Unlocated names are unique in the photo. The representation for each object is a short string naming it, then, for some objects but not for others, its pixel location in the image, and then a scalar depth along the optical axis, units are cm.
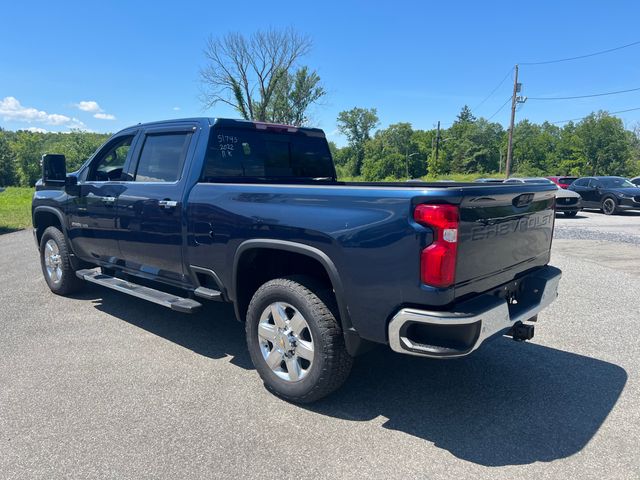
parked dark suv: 1742
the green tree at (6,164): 7750
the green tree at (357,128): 11344
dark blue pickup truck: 264
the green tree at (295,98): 4294
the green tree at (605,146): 7062
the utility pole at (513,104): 3597
